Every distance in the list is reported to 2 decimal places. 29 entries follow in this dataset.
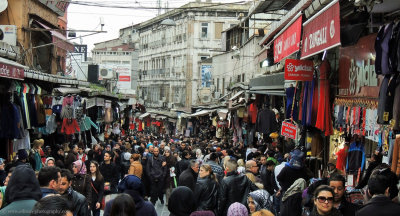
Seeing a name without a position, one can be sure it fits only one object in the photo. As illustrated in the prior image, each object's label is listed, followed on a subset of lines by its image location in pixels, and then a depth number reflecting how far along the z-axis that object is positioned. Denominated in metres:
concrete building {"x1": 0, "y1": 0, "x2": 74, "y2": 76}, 21.20
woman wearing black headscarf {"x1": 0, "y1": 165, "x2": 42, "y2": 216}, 6.00
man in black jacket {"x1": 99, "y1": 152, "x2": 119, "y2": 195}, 14.04
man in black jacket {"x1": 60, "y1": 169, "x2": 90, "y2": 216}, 8.01
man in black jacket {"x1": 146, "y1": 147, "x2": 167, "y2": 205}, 15.36
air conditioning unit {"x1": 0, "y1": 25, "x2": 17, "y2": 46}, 18.02
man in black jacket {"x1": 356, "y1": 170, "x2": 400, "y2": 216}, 6.32
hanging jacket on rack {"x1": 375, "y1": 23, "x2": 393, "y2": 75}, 7.26
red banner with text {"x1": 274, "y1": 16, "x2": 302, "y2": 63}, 10.44
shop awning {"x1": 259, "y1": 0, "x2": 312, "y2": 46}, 10.50
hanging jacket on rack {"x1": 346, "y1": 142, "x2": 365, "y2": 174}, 9.77
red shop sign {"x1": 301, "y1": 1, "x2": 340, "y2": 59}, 7.88
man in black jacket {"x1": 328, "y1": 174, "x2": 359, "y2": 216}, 7.55
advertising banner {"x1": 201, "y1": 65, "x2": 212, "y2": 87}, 47.38
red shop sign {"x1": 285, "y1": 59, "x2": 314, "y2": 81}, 11.83
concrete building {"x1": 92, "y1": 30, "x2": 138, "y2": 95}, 53.88
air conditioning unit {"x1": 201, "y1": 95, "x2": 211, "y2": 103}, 47.69
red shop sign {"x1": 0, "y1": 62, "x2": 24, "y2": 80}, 12.28
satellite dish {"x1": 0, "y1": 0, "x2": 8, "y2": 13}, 17.58
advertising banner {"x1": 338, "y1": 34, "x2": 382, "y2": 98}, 9.13
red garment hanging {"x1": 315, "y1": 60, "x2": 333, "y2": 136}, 10.94
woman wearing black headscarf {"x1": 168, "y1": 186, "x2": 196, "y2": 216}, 8.13
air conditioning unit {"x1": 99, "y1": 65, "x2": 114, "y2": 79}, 42.31
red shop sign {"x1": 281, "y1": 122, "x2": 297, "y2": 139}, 12.93
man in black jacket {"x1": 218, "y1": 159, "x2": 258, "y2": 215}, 10.16
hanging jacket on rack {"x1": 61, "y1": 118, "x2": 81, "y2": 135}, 20.28
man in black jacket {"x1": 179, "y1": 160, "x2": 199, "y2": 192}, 11.45
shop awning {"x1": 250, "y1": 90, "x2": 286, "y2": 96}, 15.55
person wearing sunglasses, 6.81
